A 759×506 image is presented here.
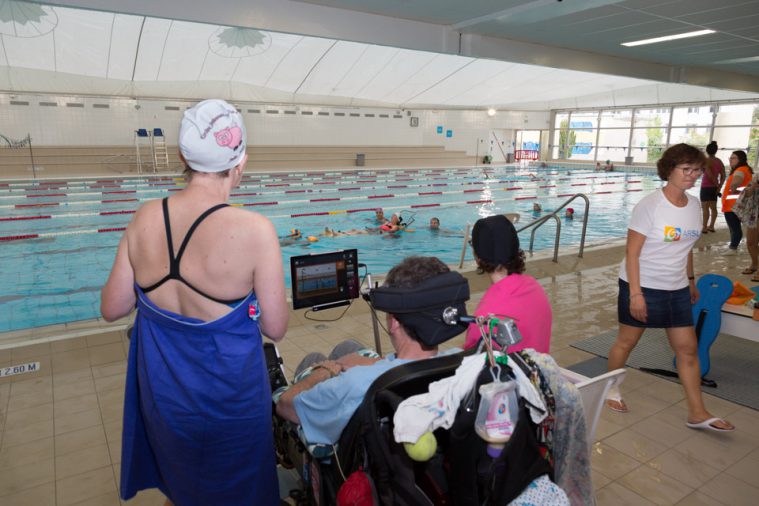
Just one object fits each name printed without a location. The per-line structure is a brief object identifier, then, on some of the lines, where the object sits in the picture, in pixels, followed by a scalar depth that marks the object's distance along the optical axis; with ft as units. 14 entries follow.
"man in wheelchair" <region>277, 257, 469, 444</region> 4.49
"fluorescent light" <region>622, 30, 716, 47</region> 25.00
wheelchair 3.69
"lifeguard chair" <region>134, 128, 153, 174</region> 60.64
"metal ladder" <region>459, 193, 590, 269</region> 19.38
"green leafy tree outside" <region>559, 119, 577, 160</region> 92.03
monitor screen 7.57
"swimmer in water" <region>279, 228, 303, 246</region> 29.56
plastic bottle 3.53
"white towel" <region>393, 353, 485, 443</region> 3.59
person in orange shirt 22.44
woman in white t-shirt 8.67
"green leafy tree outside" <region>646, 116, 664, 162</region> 77.51
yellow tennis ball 3.60
